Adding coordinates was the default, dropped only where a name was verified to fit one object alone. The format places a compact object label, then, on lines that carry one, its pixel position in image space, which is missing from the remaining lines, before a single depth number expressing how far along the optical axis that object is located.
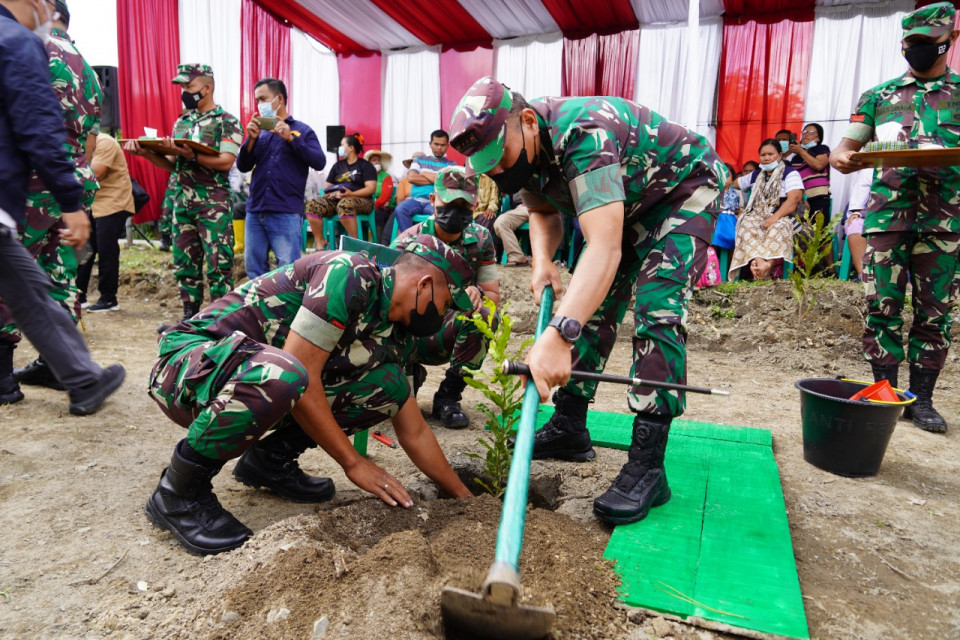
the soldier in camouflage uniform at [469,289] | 3.36
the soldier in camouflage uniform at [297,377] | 2.08
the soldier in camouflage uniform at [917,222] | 3.46
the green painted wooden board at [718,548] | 1.80
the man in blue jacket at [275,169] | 5.38
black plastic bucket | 2.77
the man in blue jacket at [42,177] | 2.11
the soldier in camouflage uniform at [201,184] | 5.15
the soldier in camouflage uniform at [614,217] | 1.91
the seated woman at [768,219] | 7.08
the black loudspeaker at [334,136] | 10.05
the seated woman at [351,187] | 8.67
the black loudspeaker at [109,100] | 8.67
